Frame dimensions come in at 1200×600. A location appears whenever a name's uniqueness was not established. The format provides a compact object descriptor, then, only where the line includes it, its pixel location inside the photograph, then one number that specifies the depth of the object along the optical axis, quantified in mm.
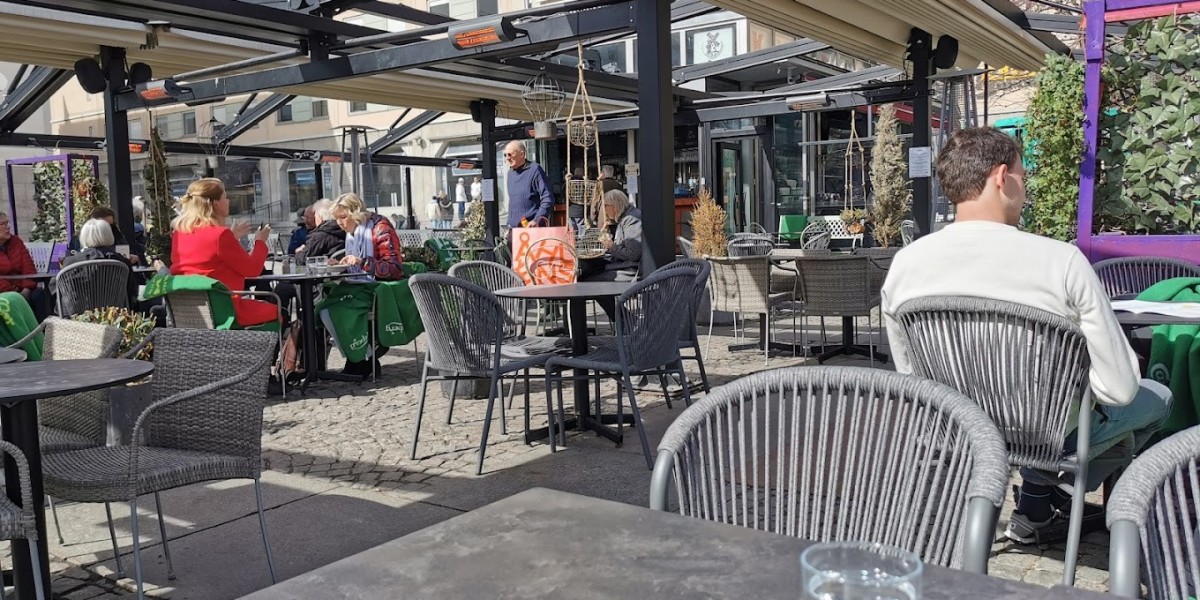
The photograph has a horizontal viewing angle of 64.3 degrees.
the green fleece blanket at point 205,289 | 5824
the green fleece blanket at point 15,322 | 4562
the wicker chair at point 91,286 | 7129
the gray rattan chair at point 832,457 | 1551
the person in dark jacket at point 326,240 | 7668
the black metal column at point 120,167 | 9039
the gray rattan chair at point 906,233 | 12070
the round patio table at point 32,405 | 2457
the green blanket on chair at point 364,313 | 6996
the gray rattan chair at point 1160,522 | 1139
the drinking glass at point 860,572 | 842
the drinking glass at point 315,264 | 6881
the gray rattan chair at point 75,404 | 3275
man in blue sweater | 8492
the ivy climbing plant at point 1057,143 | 5531
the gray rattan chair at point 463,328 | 4355
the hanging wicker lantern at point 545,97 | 7145
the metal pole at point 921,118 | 9531
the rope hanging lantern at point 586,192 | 6074
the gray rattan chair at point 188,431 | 2783
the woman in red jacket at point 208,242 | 5891
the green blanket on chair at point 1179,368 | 3105
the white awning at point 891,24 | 7594
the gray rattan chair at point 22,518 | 2338
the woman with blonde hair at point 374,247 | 7215
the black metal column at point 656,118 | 5566
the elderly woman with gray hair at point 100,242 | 8391
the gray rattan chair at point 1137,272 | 4297
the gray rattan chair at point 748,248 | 9727
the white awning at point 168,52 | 7340
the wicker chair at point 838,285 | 6598
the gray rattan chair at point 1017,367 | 2430
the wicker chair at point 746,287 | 7074
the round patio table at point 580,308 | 4688
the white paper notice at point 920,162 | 9570
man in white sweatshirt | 2383
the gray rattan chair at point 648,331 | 4262
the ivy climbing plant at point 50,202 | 13625
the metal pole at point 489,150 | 12852
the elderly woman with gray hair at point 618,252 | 7160
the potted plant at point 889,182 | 11758
